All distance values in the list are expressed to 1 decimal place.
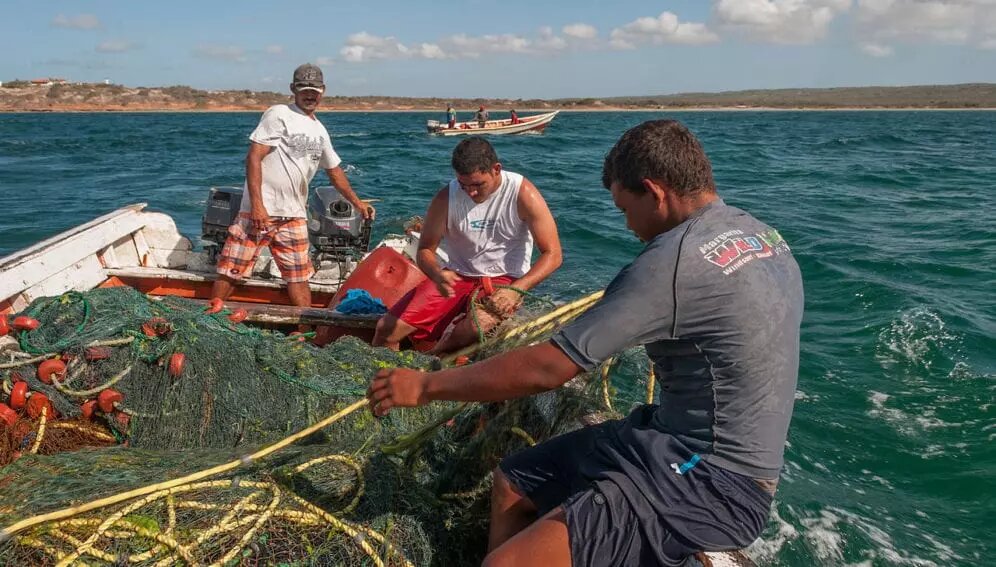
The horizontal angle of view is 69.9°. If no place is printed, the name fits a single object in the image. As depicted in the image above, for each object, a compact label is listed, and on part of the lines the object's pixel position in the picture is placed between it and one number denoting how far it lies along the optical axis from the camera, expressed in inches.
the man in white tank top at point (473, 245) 195.2
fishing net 93.6
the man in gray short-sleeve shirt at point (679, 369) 79.7
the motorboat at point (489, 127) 1927.9
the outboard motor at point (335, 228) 291.0
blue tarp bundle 229.3
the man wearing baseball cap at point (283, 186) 227.9
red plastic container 242.4
